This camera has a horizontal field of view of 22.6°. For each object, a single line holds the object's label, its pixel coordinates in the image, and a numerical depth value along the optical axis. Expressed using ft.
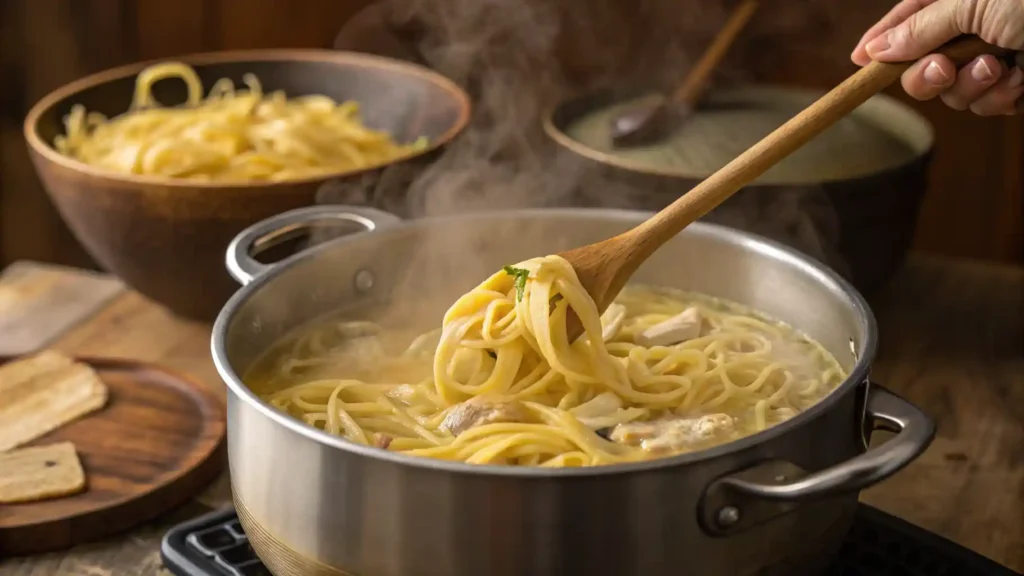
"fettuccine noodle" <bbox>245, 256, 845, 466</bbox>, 4.33
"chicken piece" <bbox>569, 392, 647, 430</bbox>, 4.39
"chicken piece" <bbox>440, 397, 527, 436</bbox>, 4.38
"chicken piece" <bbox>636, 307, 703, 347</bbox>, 4.70
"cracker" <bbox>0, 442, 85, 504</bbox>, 4.67
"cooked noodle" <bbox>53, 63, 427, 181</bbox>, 5.29
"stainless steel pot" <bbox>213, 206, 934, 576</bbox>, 3.96
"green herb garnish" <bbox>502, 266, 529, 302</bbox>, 4.45
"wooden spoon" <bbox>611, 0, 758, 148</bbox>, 5.39
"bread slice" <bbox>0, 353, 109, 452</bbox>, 4.88
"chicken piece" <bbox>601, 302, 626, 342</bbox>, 4.74
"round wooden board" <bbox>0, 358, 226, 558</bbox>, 4.61
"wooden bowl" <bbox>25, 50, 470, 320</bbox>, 5.07
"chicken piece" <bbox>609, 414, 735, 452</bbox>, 4.31
